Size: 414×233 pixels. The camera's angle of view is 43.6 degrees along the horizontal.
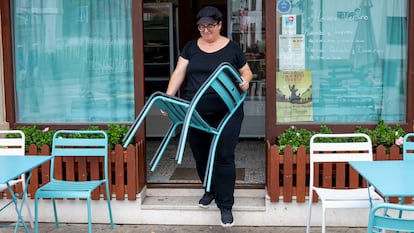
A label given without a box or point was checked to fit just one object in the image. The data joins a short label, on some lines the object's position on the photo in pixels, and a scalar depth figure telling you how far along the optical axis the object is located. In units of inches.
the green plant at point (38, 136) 180.1
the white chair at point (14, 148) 162.7
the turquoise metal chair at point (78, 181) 156.5
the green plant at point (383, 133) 172.6
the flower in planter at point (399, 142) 170.6
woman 159.9
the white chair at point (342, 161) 143.3
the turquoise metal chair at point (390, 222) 88.7
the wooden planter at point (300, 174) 168.6
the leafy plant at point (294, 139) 173.1
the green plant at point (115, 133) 179.0
